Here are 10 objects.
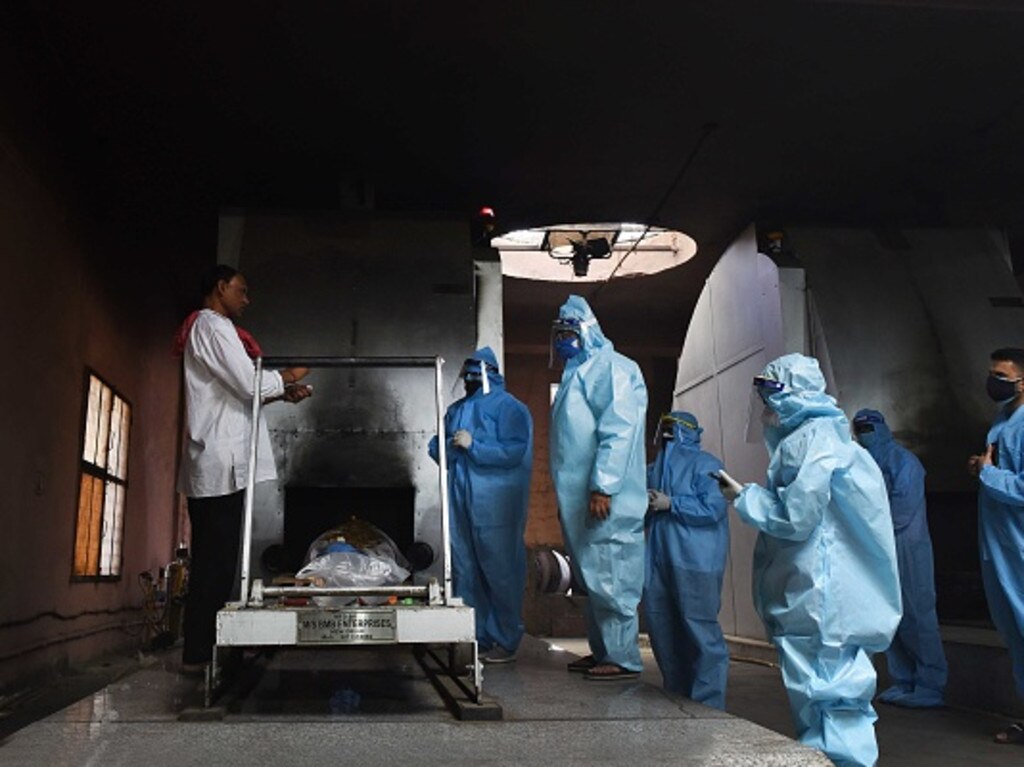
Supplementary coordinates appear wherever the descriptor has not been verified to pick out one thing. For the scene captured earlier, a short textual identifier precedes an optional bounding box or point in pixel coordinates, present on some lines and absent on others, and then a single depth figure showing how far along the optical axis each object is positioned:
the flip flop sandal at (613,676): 3.29
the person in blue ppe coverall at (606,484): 3.39
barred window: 6.17
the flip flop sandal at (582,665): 3.54
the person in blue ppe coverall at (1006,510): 3.54
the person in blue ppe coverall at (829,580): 2.65
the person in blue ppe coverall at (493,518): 3.98
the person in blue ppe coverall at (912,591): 4.56
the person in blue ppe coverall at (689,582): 3.84
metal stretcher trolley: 2.48
